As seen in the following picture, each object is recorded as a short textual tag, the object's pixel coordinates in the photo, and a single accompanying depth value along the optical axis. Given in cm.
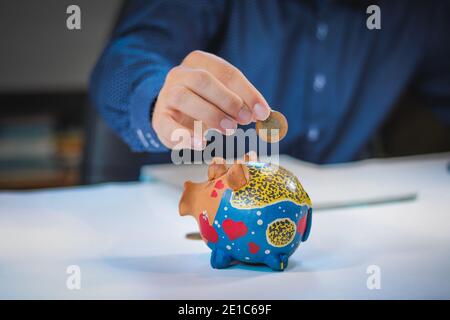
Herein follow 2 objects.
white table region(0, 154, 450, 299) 70
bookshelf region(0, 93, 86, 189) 207
